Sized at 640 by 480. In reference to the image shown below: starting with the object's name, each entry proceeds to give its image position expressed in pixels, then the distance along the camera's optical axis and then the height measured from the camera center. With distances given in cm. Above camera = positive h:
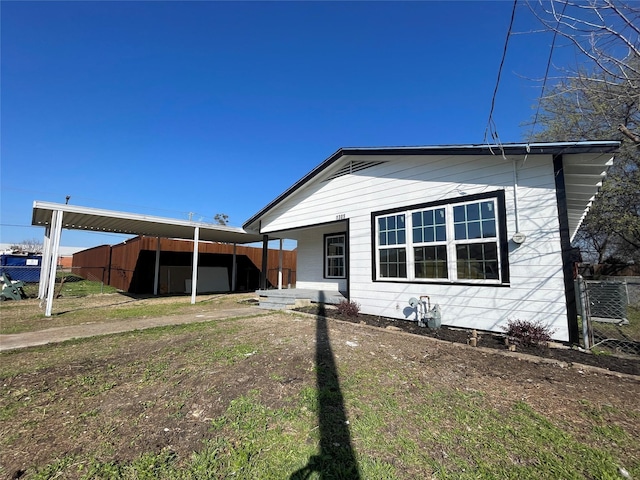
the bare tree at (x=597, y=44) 325 +280
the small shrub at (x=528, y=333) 476 -103
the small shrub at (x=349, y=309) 760 -101
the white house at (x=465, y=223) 506 +107
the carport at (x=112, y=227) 927 +191
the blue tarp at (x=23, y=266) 1862 +14
